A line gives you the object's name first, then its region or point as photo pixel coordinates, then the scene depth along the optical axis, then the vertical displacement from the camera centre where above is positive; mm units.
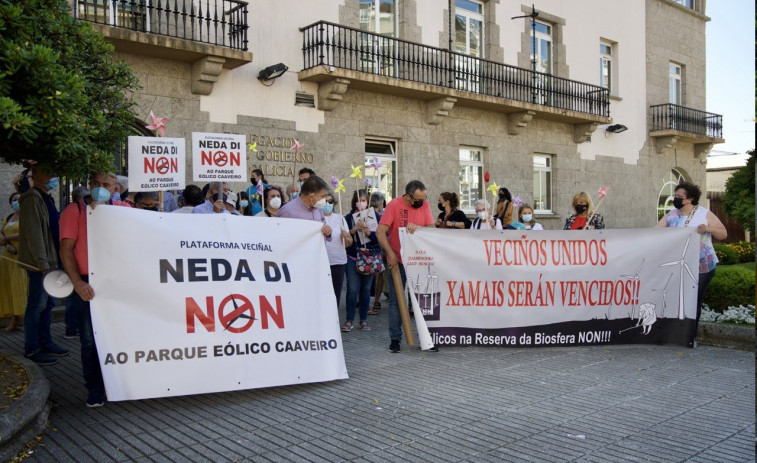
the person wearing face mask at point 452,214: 9594 -24
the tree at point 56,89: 4043 +841
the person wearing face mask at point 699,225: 7461 -157
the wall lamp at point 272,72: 12930 +2806
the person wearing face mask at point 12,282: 8070 -833
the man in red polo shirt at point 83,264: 4969 -371
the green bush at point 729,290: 8031 -968
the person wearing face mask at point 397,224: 7121 -123
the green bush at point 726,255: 16266 -1087
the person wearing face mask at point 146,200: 7766 +165
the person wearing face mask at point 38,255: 6199 -385
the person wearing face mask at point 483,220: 8816 -110
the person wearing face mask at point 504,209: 10914 +53
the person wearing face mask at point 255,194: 9609 +298
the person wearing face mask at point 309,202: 6738 +114
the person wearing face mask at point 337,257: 7953 -534
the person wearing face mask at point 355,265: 8531 -686
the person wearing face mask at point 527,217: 9828 -75
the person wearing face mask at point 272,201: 7883 +153
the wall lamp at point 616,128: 21516 +2724
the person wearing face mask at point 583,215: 8398 -42
